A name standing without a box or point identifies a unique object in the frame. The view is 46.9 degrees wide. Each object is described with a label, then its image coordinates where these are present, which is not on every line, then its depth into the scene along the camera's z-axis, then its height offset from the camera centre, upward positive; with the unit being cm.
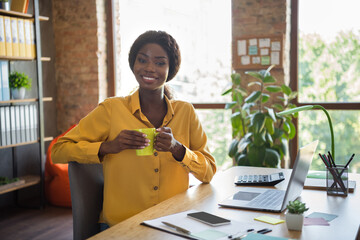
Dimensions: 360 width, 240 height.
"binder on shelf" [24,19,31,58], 399 +48
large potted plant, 364 -37
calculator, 200 -47
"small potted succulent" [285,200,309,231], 136 -43
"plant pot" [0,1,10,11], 378 +75
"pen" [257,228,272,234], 136 -48
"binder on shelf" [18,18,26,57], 392 +48
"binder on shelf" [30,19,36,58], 405 +48
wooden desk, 134 -48
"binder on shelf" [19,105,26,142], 397 -36
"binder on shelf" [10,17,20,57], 385 +47
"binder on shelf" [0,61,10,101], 379 +7
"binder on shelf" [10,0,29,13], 397 +78
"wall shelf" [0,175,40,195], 380 -92
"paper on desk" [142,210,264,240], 131 -47
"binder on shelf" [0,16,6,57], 375 +45
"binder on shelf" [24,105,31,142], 402 -35
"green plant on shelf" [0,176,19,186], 387 -87
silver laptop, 152 -48
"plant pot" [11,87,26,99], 393 -5
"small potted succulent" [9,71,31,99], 392 +3
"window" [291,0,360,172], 394 +12
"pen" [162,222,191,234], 133 -47
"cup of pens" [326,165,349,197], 185 -44
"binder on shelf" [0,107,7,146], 376 -36
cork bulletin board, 401 +32
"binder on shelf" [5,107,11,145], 381 -36
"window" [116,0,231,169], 448 +41
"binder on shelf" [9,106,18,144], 387 -35
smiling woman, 180 -24
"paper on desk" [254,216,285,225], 145 -48
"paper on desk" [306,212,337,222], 151 -49
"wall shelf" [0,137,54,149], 387 -53
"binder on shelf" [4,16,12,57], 379 +46
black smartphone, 142 -47
